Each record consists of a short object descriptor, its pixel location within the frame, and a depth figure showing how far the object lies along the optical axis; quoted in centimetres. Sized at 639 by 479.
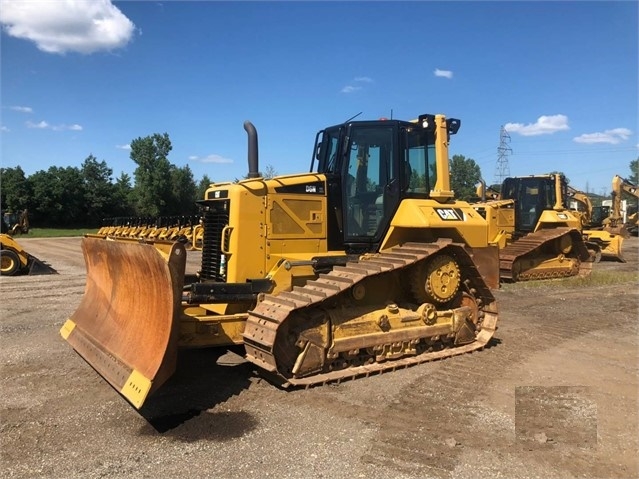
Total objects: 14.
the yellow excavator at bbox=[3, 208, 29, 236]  2638
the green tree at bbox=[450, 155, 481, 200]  6350
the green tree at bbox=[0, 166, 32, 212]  5178
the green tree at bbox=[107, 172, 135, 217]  5950
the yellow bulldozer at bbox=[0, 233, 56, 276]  1577
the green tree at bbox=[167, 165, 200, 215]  6581
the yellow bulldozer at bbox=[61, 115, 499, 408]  541
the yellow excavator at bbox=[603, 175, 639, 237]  2356
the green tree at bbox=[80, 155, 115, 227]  5747
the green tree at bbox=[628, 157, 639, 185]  9700
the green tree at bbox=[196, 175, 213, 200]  6838
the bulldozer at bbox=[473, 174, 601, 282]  1470
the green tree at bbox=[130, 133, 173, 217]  6309
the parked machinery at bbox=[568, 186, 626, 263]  1955
